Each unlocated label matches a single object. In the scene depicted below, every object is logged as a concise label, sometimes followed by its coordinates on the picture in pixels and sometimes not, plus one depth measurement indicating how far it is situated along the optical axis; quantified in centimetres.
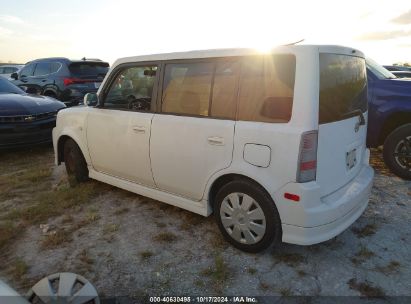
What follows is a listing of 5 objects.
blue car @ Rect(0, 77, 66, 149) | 607
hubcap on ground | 193
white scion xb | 263
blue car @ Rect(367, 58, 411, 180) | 494
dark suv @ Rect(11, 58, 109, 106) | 943
